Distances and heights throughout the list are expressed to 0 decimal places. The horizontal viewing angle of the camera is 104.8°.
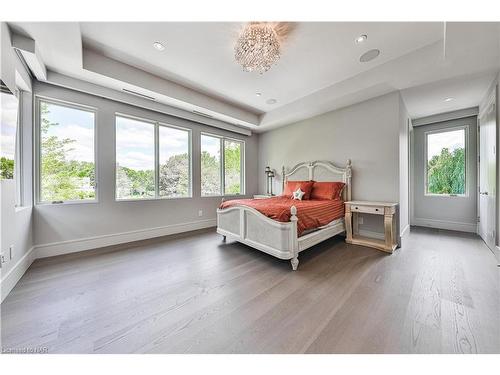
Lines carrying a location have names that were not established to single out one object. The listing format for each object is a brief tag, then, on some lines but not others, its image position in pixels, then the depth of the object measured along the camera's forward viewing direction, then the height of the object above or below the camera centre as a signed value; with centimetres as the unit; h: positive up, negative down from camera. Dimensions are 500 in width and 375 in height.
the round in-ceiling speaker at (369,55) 253 +177
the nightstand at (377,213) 283 -59
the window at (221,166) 464 +57
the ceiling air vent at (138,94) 312 +158
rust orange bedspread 246 -33
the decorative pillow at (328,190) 357 -7
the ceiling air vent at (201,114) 401 +161
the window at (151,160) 346 +57
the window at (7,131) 169 +55
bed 234 -58
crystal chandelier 199 +153
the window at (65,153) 275 +56
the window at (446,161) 400 +52
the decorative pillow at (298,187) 380 +0
